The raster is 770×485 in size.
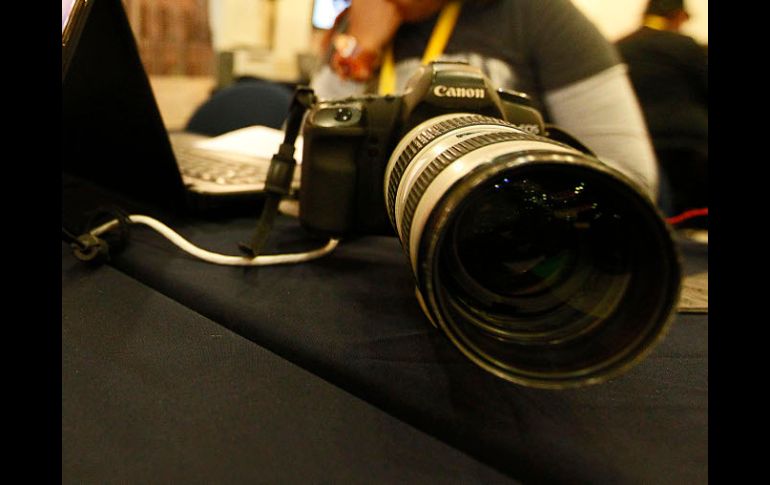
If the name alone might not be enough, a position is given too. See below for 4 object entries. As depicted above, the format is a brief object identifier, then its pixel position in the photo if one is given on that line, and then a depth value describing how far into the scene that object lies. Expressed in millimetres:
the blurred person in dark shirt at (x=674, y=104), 1070
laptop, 413
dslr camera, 260
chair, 1191
